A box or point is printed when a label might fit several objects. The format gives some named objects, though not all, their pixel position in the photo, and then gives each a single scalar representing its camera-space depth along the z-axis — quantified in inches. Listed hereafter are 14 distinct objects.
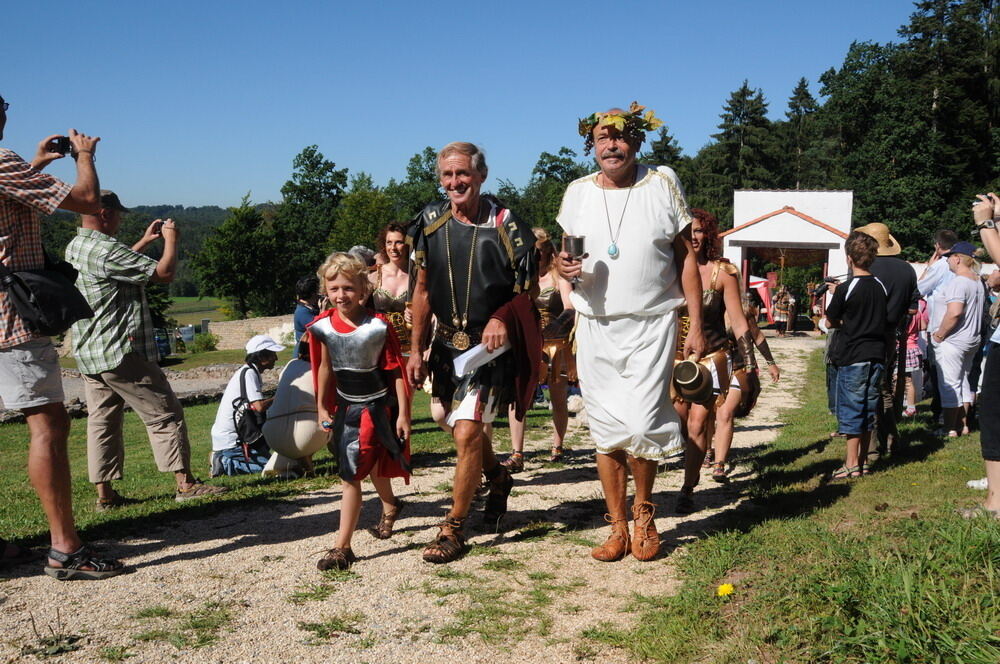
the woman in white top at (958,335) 321.4
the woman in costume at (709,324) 229.8
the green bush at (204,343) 1457.9
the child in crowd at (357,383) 184.1
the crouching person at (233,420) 309.3
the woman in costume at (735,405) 271.1
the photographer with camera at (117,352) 223.8
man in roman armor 190.1
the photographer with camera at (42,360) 162.1
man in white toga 179.8
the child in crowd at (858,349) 257.1
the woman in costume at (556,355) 303.9
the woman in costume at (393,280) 285.4
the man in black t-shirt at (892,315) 274.1
